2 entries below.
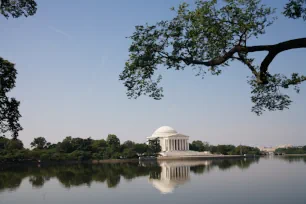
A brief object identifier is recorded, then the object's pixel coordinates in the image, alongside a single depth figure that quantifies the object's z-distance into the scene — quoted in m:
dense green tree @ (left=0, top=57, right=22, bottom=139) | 17.48
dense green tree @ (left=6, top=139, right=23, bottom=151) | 76.44
